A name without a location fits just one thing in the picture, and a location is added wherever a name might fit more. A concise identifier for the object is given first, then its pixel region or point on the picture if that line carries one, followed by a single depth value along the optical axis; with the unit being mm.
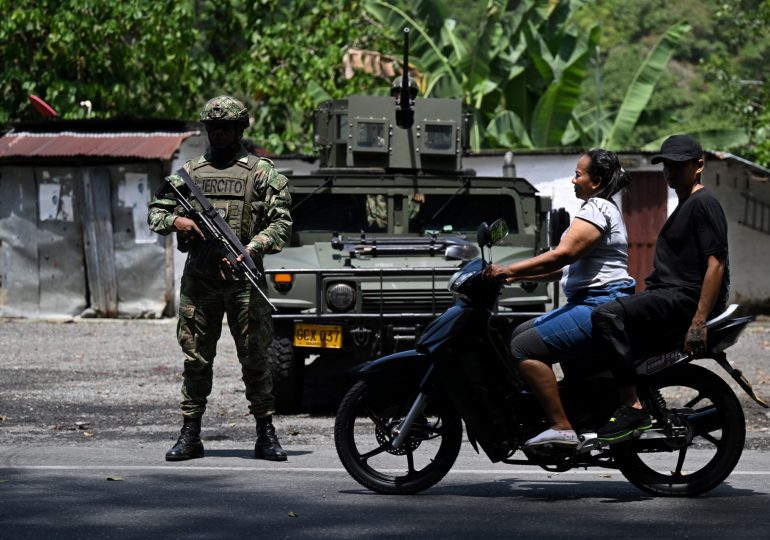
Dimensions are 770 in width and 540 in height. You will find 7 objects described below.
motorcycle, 12055
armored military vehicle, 19078
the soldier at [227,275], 14586
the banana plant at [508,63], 41000
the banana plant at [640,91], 42000
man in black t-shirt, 11773
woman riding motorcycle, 11859
